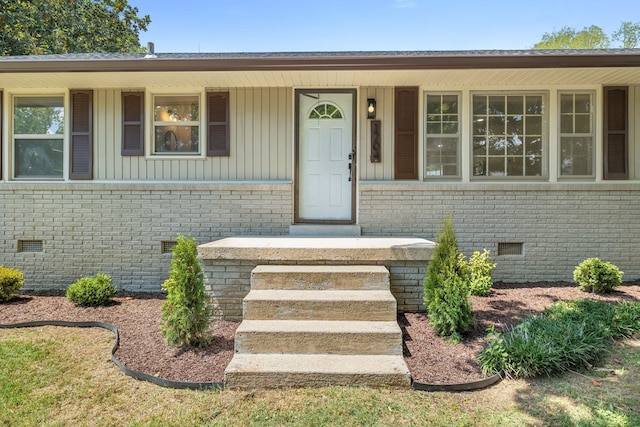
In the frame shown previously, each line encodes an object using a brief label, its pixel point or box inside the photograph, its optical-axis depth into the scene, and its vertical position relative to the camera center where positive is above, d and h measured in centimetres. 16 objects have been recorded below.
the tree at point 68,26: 965 +559
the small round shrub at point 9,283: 453 -94
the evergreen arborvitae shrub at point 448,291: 325 -73
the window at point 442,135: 528 +112
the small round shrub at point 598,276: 453 -81
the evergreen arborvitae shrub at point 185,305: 313 -84
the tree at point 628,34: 2120 +1071
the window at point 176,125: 535 +127
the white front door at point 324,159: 536 +77
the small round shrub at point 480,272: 452 -79
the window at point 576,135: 523 +112
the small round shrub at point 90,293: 434 -100
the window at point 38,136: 538 +110
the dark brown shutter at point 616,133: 511 +113
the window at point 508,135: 528 +113
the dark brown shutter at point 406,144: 521 +97
